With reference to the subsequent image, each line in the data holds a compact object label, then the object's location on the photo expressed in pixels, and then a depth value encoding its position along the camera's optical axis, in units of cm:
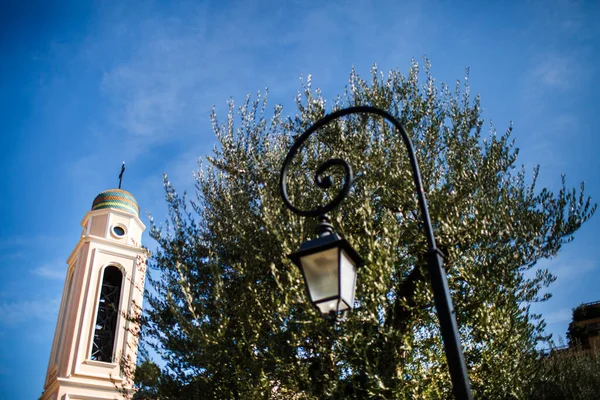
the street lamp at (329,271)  425
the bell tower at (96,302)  2008
